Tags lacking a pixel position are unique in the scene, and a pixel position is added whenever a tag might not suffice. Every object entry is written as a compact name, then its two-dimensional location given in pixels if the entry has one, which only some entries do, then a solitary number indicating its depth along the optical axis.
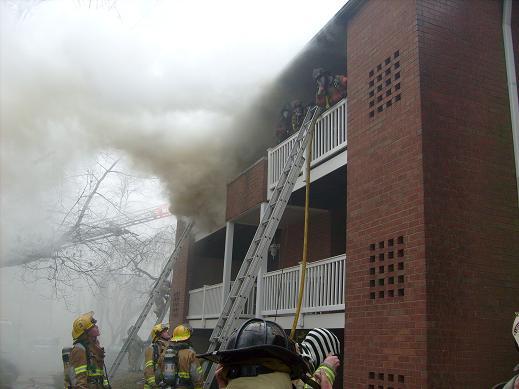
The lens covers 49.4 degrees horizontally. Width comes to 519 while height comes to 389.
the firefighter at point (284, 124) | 10.78
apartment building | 5.77
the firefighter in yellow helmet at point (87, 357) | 6.07
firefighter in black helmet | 1.89
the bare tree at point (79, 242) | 14.16
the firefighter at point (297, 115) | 10.27
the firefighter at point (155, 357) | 7.43
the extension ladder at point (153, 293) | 12.01
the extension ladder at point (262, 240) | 8.12
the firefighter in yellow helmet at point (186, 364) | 6.62
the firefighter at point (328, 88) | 8.77
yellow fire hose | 7.62
